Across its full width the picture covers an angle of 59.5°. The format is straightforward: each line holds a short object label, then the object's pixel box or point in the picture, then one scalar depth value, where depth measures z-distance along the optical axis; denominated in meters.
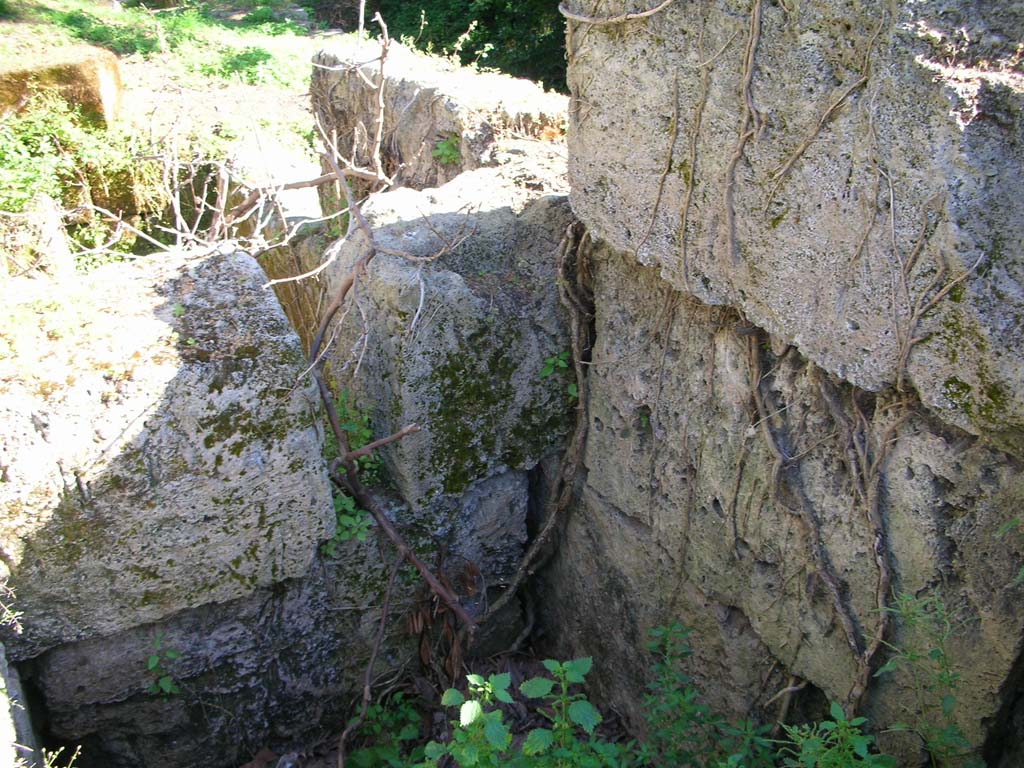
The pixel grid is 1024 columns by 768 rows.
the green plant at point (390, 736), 3.66
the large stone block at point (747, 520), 2.34
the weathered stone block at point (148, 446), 2.79
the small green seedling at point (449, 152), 4.76
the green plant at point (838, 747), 2.24
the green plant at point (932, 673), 2.33
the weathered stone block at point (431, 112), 4.59
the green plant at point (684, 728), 2.83
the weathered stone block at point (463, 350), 3.44
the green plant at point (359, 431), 3.56
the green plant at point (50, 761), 2.35
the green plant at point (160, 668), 3.23
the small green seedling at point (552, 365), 3.66
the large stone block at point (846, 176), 2.05
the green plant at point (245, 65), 10.22
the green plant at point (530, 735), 2.32
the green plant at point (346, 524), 3.43
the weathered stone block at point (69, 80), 7.83
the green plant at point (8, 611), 2.80
